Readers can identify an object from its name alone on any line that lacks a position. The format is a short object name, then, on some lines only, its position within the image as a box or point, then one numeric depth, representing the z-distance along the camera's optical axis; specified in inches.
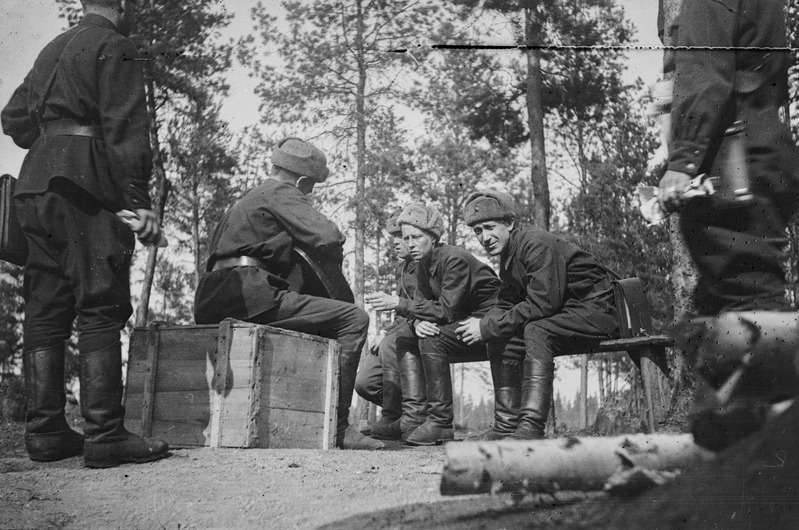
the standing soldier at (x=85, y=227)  124.9
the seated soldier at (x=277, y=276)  168.9
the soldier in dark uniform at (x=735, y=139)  94.1
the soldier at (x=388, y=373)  206.4
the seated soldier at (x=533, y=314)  157.9
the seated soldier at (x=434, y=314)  187.3
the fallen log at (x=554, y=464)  87.3
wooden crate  151.2
